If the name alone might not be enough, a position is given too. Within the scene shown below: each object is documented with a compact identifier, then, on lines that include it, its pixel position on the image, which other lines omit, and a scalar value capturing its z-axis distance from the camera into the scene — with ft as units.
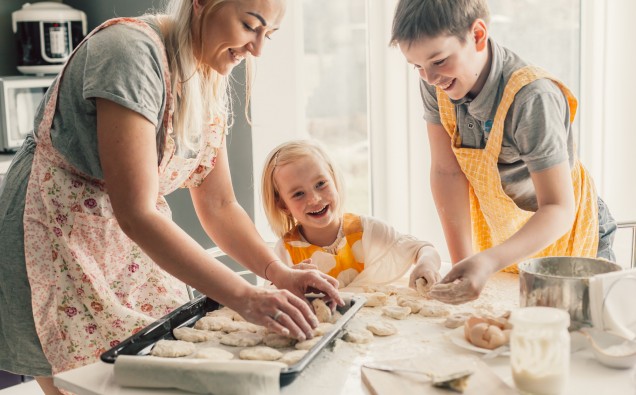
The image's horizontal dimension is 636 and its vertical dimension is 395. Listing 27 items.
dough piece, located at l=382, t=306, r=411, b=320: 4.48
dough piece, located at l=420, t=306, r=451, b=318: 4.49
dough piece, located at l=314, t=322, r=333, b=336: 4.09
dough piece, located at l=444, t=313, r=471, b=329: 4.26
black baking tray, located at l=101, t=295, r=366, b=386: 3.58
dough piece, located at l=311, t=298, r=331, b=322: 4.35
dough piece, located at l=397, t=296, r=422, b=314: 4.59
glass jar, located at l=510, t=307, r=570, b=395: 3.20
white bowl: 3.56
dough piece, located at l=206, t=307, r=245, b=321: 4.50
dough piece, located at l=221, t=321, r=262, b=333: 4.23
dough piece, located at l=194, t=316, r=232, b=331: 4.25
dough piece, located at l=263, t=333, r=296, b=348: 4.00
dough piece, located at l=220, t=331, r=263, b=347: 4.03
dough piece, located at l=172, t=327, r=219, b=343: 4.09
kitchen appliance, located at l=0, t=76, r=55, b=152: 9.12
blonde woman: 4.30
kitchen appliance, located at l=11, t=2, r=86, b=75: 9.79
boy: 4.84
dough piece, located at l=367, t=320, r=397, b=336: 4.21
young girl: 5.96
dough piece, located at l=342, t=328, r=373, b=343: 4.09
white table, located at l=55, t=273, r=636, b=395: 3.49
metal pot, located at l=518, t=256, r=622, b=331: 3.73
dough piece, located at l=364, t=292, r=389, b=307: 4.75
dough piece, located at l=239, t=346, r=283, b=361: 3.81
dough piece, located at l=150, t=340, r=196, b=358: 3.85
